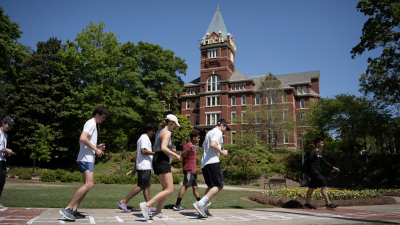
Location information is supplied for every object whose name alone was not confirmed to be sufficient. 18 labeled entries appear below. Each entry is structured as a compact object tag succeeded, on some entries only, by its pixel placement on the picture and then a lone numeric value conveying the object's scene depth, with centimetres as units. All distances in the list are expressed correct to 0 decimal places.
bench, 1808
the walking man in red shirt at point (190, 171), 691
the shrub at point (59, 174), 2106
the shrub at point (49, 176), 2052
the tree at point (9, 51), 2369
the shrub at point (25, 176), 2112
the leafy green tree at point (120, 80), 3086
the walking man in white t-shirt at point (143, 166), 590
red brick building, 5181
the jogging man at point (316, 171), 774
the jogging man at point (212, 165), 558
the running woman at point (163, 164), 515
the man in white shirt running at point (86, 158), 492
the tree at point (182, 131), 4744
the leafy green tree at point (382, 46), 1833
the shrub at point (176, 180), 2157
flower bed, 957
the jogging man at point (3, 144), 608
